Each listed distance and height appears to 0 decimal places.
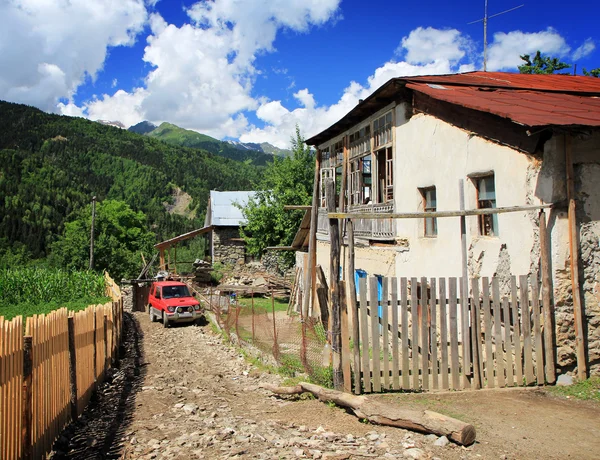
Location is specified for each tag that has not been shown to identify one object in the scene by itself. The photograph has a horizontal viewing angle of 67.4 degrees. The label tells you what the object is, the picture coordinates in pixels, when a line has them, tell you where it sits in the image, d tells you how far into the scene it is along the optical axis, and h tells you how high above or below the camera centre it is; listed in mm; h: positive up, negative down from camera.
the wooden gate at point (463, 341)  6281 -1337
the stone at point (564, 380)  6340 -1931
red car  17859 -2110
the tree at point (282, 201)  26797 +2999
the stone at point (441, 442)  4555 -1989
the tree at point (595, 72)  22772 +8721
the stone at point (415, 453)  4285 -1990
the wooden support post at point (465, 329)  6371 -1182
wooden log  4570 -1892
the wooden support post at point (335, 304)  6371 -787
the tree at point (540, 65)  24328 +9857
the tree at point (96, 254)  36062 +49
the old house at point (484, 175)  6289 +1309
